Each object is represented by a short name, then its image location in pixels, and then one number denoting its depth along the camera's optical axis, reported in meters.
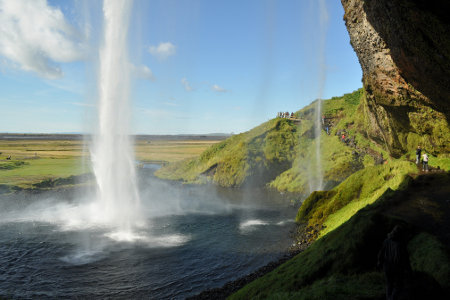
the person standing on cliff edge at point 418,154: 21.98
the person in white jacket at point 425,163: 20.02
